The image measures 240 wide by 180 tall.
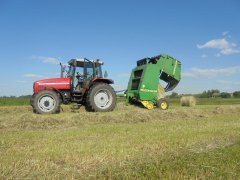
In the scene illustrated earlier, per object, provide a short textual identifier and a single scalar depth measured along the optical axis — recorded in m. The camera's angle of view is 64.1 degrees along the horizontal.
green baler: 8.22
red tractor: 6.70
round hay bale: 10.92
